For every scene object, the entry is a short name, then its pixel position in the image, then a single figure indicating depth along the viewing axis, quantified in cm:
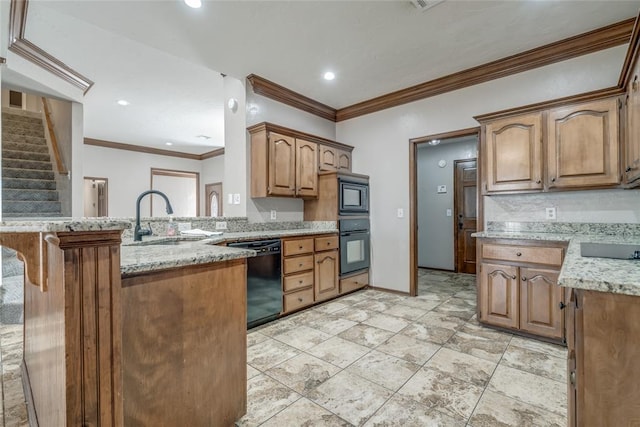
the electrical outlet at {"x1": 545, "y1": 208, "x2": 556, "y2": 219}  281
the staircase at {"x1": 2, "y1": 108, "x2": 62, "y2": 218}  423
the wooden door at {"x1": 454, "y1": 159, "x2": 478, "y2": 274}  511
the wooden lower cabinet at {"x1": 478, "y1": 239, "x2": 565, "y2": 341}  239
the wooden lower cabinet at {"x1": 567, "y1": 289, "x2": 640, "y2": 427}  76
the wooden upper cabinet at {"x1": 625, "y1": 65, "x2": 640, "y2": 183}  183
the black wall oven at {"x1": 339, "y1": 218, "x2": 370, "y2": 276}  379
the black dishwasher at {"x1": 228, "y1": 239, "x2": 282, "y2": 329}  275
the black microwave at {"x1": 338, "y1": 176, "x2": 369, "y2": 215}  377
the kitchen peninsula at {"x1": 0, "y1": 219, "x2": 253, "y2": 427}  84
